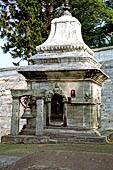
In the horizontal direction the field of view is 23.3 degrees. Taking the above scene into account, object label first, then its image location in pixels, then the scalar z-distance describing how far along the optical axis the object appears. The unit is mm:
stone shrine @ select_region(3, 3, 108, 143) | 7613
